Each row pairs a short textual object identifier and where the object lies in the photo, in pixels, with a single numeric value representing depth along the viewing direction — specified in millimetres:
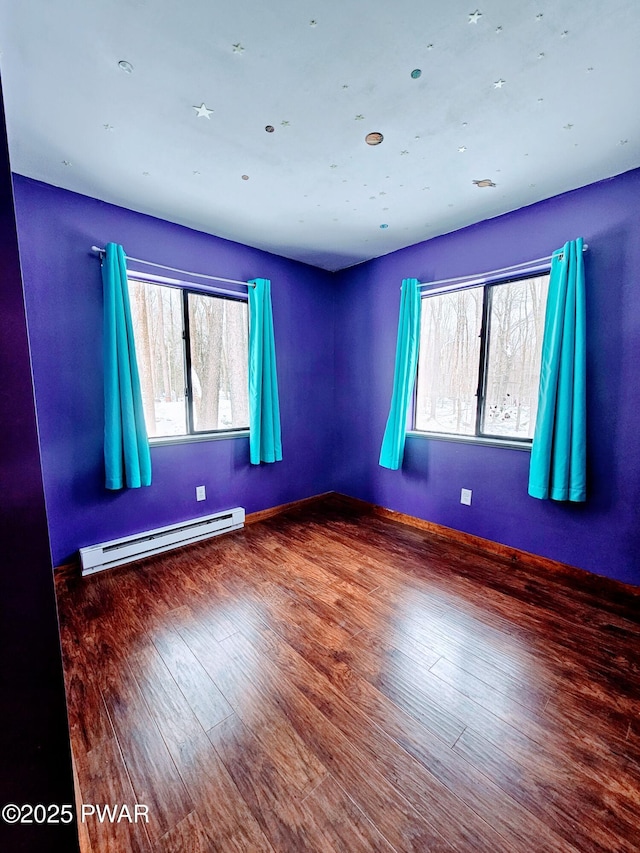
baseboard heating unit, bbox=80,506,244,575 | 2121
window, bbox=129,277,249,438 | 2414
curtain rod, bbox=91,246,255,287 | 2074
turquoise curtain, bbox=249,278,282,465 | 2760
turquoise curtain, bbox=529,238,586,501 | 1957
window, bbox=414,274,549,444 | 2326
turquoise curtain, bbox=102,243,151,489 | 2064
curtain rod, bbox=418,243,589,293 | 2165
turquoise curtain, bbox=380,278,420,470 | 2717
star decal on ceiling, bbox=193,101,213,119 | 1396
